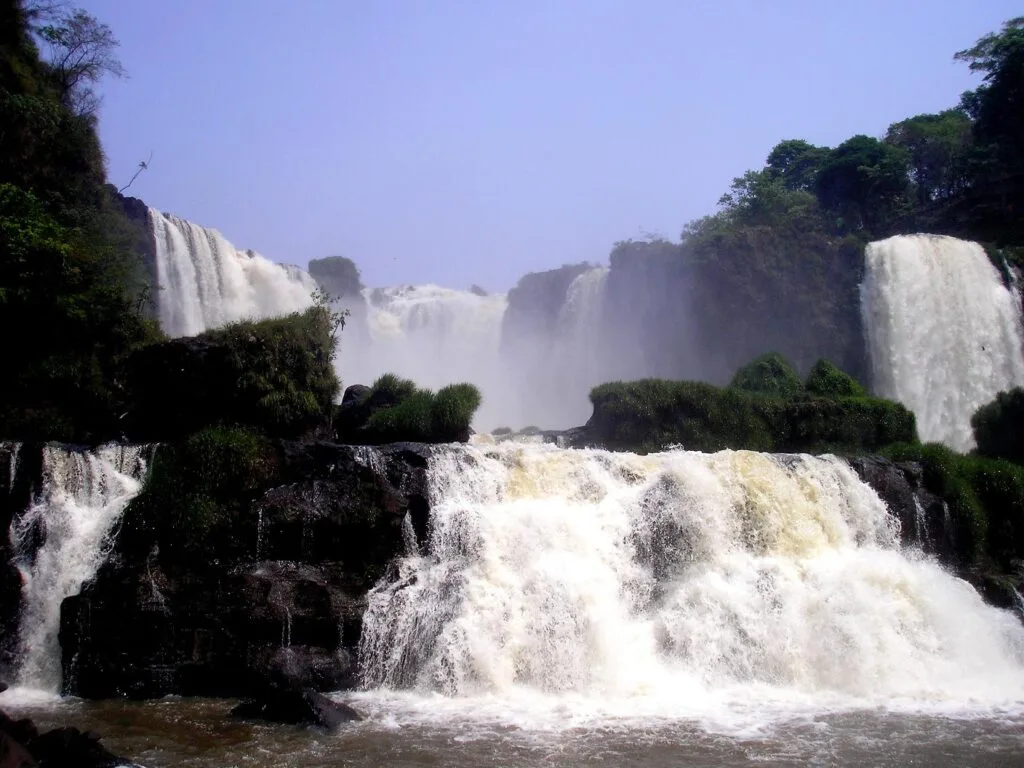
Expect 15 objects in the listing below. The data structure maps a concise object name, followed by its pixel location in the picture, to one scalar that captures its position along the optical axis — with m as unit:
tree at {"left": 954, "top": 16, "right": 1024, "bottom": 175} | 38.62
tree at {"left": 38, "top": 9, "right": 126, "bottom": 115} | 25.81
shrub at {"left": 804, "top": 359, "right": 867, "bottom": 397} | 25.16
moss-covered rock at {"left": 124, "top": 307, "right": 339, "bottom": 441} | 16.11
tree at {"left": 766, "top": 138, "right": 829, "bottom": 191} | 51.74
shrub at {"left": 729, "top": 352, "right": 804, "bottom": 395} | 26.17
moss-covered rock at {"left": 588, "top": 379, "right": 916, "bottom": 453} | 21.75
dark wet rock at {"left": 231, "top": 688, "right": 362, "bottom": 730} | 10.10
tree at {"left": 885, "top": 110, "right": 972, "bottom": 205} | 45.88
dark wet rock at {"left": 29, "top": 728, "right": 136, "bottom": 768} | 7.60
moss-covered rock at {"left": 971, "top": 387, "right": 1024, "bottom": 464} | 22.72
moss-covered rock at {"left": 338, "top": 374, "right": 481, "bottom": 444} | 18.23
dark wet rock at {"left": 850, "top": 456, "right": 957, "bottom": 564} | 16.64
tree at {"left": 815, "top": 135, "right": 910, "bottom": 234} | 44.12
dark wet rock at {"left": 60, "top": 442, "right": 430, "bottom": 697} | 11.89
